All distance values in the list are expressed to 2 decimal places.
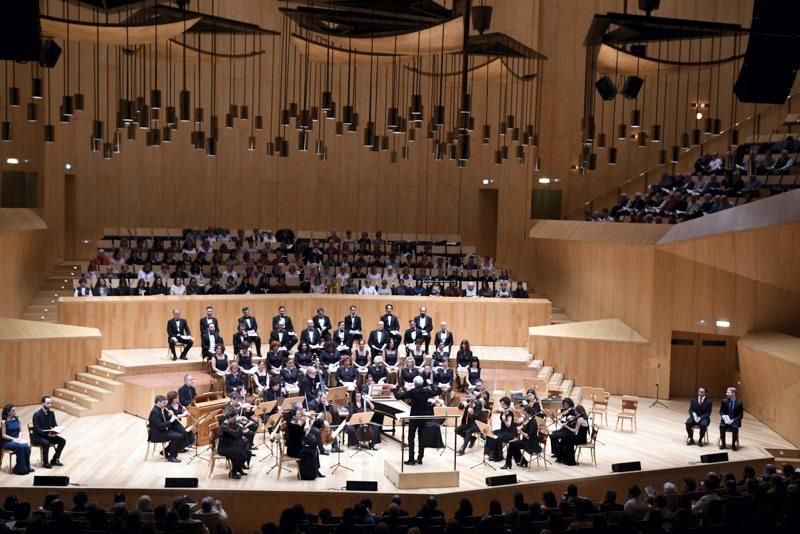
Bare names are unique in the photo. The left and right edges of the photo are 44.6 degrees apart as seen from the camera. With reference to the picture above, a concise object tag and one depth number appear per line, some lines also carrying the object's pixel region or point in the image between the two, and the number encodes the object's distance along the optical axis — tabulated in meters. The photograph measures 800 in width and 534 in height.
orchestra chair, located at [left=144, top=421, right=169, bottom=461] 12.52
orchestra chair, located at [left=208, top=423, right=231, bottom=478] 11.79
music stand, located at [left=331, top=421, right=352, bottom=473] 12.38
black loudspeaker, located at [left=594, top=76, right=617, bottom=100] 14.93
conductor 12.93
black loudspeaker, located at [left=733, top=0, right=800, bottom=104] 8.50
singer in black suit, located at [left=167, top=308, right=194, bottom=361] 16.44
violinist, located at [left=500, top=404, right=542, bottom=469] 12.67
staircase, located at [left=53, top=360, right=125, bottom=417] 14.99
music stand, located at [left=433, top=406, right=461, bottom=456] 12.80
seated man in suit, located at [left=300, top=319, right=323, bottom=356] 16.31
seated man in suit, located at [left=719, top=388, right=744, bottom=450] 14.08
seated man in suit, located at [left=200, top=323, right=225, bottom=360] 16.14
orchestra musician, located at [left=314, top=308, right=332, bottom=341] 16.92
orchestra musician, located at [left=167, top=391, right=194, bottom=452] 12.57
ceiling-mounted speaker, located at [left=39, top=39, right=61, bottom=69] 13.02
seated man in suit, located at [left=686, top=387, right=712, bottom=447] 14.38
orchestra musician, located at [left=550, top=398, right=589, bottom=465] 13.03
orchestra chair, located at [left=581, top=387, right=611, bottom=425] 15.20
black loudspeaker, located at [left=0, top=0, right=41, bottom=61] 7.98
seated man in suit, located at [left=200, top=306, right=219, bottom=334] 16.33
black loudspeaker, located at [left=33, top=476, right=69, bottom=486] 10.80
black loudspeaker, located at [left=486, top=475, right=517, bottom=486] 11.53
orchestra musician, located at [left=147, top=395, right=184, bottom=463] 12.38
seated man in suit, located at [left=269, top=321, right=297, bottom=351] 16.62
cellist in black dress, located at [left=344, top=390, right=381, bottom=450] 13.24
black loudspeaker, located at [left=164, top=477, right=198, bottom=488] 11.01
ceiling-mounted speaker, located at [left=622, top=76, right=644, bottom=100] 14.95
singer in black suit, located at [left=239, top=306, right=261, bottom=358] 16.78
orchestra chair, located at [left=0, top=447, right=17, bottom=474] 11.74
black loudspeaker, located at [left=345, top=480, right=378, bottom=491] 11.10
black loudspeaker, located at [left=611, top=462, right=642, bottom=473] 12.42
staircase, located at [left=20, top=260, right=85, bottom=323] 18.02
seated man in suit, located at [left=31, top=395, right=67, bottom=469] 11.96
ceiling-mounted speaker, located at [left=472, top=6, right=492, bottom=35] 14.49
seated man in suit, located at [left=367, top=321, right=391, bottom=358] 16.84
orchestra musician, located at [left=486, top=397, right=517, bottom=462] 12.82
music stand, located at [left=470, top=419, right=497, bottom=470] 12.71
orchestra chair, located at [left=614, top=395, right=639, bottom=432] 15.12
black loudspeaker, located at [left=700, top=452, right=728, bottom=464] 13.17
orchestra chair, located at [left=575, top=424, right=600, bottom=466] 12.96
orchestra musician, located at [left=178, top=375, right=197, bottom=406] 13.55
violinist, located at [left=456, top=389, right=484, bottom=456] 13.34
